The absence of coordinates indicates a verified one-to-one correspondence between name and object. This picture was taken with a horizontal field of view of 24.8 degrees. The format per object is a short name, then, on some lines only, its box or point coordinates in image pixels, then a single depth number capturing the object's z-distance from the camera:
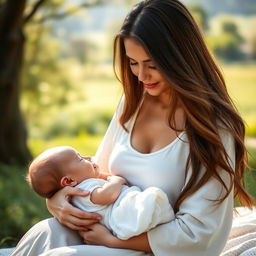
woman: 2.48
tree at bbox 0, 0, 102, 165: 6.97
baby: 2.44
